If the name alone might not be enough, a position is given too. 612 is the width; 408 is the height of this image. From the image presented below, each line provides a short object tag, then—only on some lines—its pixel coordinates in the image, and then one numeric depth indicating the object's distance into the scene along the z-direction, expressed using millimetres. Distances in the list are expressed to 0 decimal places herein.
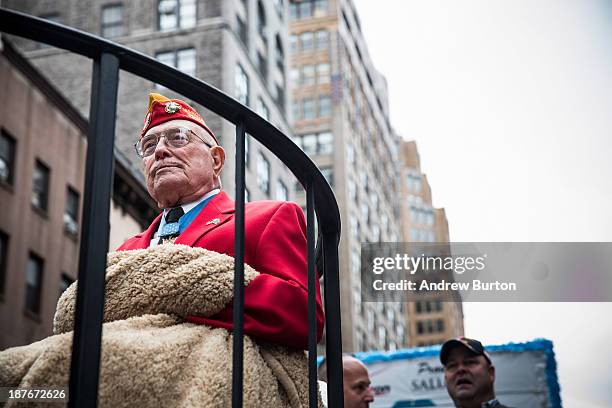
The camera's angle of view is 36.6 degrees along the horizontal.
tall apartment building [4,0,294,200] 34375
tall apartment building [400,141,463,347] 104938
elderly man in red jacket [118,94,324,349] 2537
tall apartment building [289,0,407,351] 56375
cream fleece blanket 2072
